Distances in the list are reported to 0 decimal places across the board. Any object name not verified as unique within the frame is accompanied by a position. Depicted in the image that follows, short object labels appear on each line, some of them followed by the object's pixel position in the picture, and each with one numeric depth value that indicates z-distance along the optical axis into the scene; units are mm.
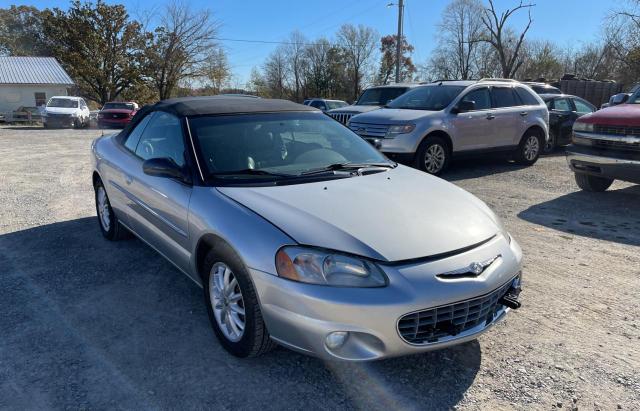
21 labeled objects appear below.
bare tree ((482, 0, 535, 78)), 41312
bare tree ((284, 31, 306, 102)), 57000
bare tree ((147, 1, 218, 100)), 41344
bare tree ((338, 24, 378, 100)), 56438
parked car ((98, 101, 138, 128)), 23797
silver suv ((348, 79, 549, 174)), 8484
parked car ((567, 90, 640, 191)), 6250
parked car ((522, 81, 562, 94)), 14055
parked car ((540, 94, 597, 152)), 12225
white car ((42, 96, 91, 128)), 24703
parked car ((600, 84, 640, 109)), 7684
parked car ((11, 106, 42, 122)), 30422
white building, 35281
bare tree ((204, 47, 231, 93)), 42875
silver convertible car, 2461
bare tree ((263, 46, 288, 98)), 57656
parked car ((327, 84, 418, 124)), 12047
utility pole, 29355
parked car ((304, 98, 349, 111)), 23547
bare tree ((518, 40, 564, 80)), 50938
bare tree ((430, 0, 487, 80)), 52094
